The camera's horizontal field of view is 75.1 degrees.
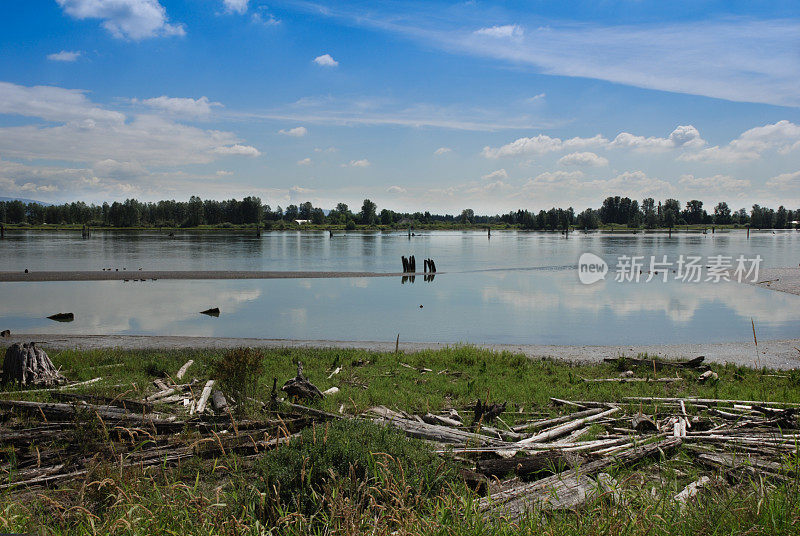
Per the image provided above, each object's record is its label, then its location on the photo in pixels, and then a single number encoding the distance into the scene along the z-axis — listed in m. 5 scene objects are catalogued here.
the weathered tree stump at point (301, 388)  11.51
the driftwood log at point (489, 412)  10.20
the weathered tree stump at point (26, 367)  12.63
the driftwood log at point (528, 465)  6.88
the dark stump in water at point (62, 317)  30.37
